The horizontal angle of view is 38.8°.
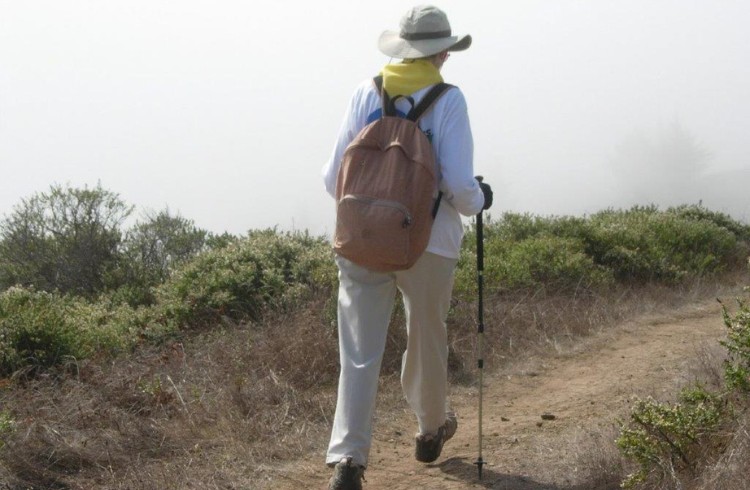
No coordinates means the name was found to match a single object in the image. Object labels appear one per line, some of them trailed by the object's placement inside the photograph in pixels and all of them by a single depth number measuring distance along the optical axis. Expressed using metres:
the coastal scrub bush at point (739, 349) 4.59
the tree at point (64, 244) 13.51
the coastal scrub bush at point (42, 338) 7.21
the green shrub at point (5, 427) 5.31
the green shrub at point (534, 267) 10.23
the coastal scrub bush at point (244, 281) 9.36
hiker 4.73
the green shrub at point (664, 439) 4.53
